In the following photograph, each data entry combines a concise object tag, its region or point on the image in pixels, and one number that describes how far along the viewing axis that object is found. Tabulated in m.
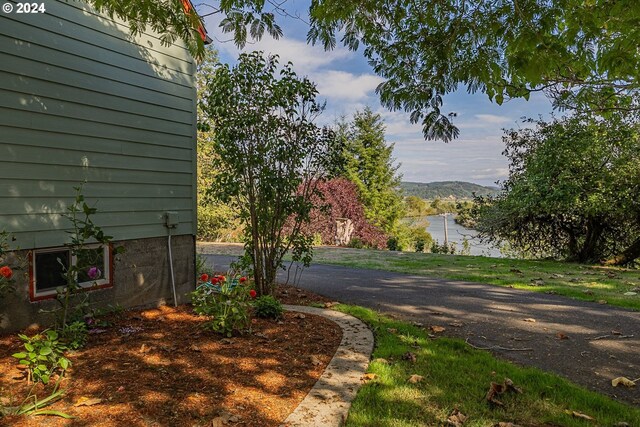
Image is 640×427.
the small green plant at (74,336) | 3.29
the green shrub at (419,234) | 30.97
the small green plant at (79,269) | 3.40
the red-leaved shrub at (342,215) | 18.64
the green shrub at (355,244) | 17.91
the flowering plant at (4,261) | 3.34
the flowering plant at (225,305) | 3.76
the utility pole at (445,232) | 18.81
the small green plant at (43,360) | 2.58
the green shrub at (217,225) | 18.30
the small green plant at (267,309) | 4.44
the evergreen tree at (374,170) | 25.86
